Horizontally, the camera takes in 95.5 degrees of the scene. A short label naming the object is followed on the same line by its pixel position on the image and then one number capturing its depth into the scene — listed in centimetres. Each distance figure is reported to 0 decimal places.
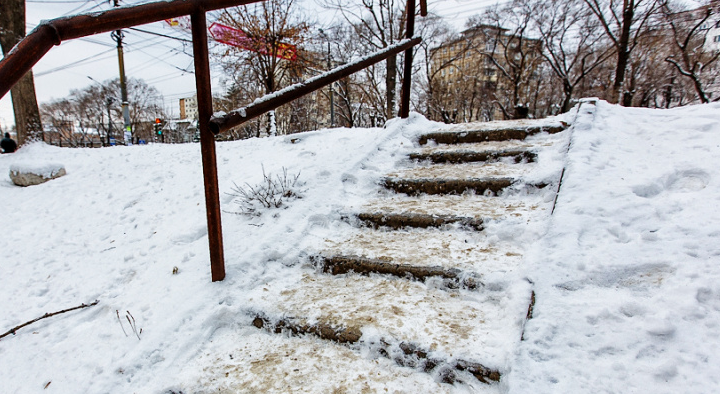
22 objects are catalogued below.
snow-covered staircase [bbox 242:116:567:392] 135
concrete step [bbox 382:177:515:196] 246
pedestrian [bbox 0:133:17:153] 576
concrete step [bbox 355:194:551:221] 211
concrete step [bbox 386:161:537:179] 258
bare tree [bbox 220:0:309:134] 1263
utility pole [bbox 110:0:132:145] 1463
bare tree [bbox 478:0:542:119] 2166
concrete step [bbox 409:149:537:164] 277
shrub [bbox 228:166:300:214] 264
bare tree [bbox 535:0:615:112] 1993
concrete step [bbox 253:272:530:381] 129
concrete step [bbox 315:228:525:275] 176
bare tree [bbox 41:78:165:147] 4297
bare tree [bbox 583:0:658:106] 1417
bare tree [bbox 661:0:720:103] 1430
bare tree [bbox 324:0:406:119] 1285
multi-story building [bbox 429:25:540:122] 2300
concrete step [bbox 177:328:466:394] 126
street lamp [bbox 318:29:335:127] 1629
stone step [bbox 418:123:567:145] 309
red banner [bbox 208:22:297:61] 1265
